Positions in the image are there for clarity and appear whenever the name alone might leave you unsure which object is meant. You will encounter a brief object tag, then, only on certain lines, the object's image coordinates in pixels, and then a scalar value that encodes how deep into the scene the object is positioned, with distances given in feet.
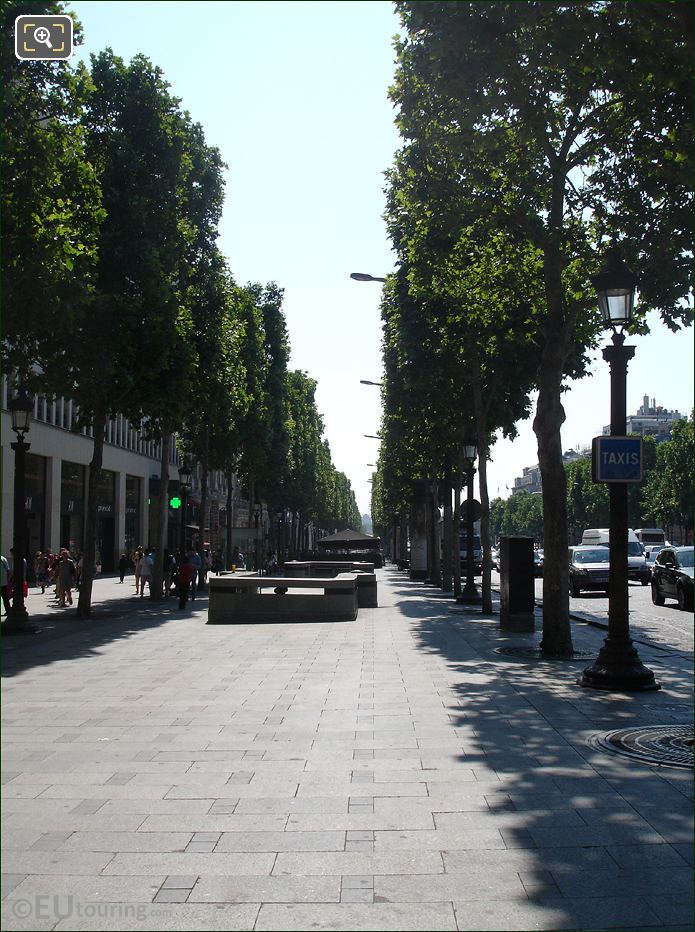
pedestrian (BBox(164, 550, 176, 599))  112.11
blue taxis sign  34.55
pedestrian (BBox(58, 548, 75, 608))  83.97
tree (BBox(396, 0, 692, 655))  30.40
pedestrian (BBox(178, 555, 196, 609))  84.89
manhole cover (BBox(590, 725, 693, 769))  23.52
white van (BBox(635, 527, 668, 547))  260.21
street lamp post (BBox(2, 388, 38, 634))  60.95
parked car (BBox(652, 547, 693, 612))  80.97
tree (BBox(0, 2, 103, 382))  46.09
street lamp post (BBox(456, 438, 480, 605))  81.51
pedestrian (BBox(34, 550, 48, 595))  114.02
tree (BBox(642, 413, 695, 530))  277.03
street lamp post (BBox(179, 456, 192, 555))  104.12
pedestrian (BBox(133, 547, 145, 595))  102.85
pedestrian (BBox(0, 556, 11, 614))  60.51
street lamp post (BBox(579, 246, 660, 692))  34.96
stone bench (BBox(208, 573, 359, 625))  68.49
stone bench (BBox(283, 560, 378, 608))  110.93
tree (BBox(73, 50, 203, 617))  65.77
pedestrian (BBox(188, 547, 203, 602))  95.22
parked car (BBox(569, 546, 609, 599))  103.14
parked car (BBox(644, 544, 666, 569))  180.60
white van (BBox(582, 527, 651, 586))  118.11
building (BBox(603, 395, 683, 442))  620.08
